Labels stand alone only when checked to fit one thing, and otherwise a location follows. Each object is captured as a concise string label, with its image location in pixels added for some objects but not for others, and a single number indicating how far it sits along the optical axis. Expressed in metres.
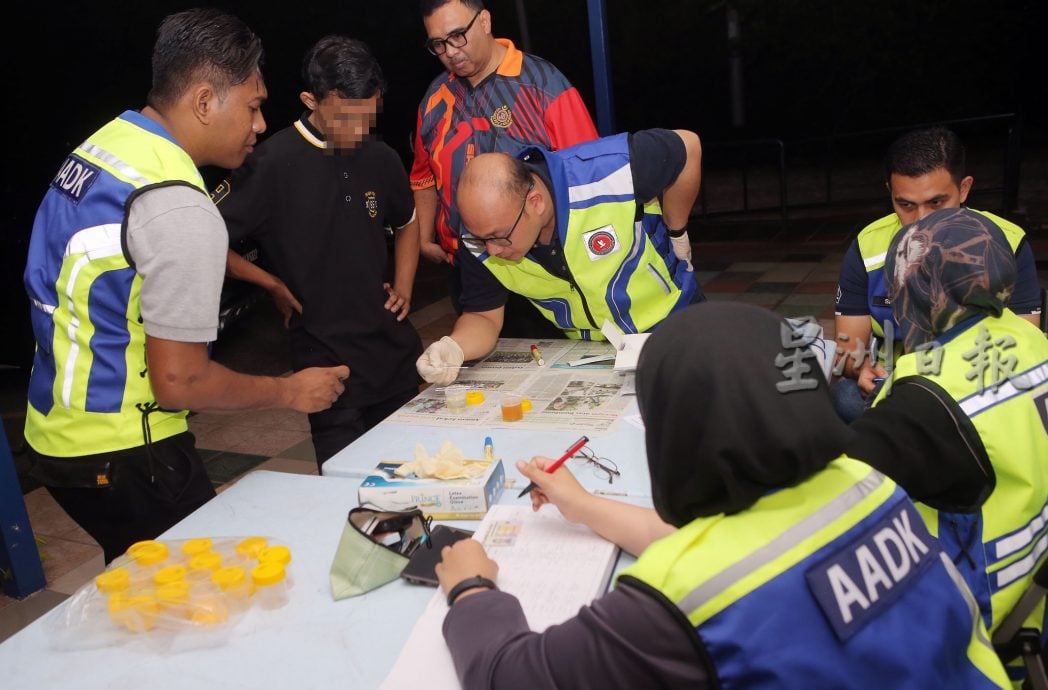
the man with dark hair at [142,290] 1.40
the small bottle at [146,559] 1.33
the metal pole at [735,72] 10.64
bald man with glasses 2.09
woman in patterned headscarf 1.20
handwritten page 1.11
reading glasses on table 1.60
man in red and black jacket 2.56
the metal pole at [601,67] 3.24
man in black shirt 2.09
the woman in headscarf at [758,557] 0.84
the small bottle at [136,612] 1.24
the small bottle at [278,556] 1.35
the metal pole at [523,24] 5.21
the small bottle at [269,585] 1.30
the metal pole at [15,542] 2.58
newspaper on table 1.90
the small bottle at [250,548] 1.38
